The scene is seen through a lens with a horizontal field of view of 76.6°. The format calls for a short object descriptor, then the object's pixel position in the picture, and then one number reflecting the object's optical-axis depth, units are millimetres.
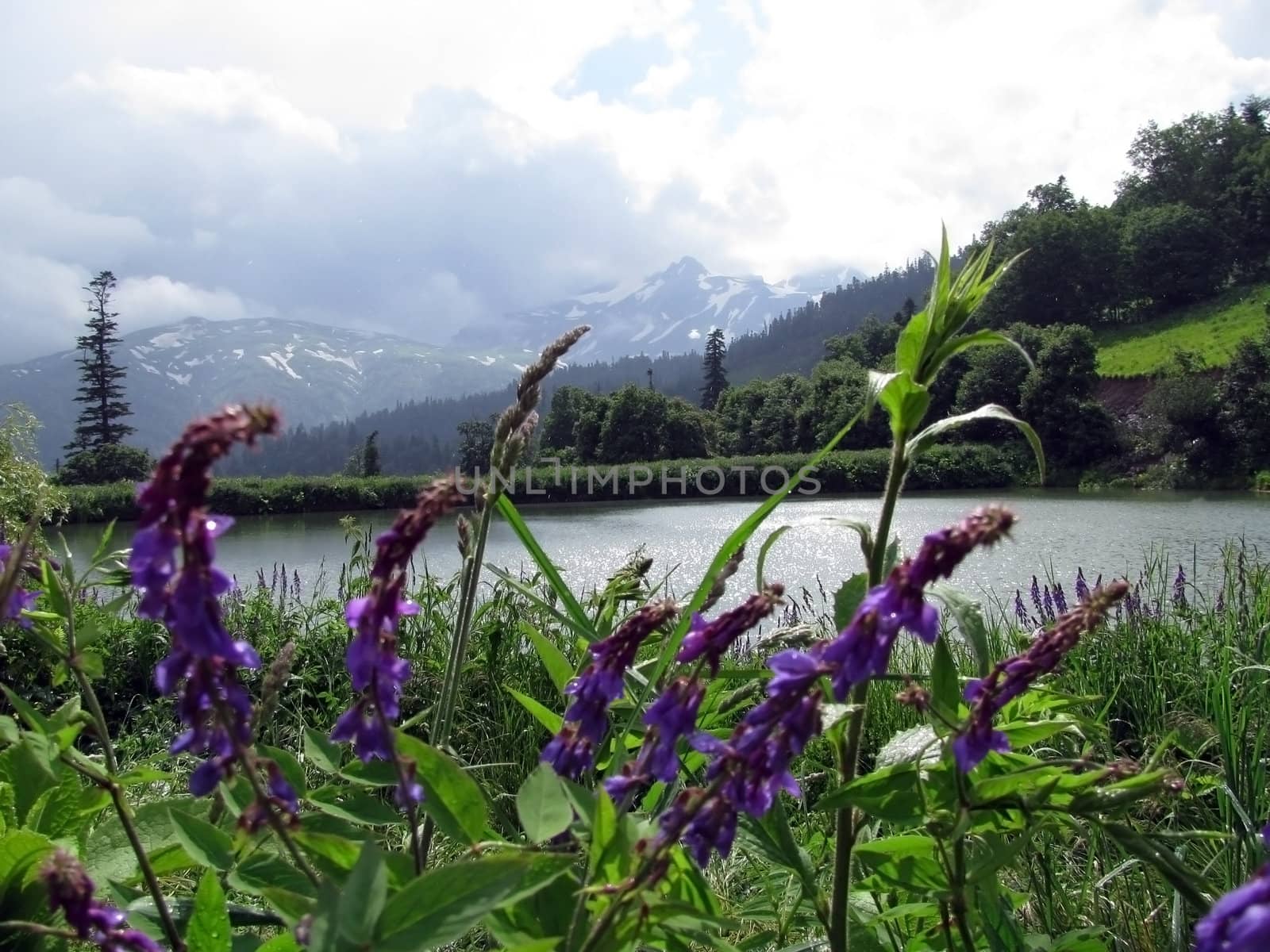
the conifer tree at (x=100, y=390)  59812
